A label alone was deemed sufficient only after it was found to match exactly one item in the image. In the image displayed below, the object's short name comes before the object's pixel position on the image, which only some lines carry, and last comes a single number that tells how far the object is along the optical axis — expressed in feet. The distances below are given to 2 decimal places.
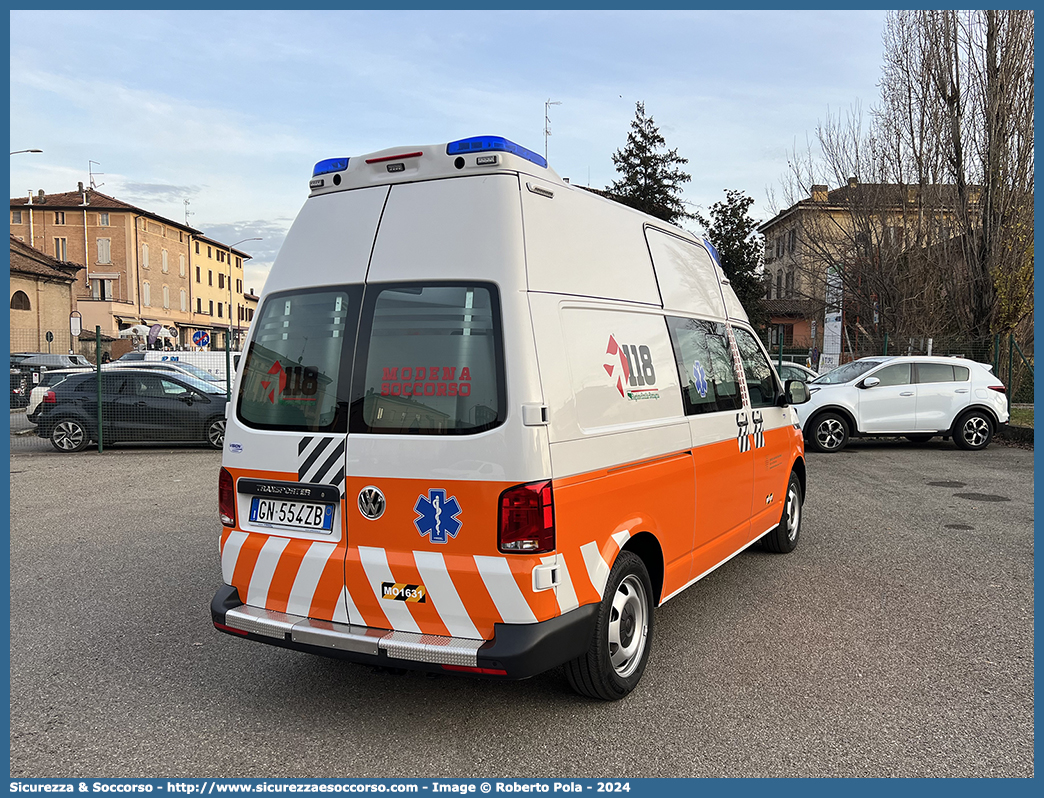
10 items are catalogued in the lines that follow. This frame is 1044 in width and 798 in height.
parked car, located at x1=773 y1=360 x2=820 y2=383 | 63.37
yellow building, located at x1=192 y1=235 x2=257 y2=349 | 261.85
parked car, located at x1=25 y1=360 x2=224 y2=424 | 48.90
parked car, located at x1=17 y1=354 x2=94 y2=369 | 83.80
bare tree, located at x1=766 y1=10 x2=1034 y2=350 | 67.77
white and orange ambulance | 11.53
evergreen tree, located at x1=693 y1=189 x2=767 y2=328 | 102.17
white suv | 46.85
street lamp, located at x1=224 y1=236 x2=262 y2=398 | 51.15
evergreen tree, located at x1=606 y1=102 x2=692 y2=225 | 126.31
